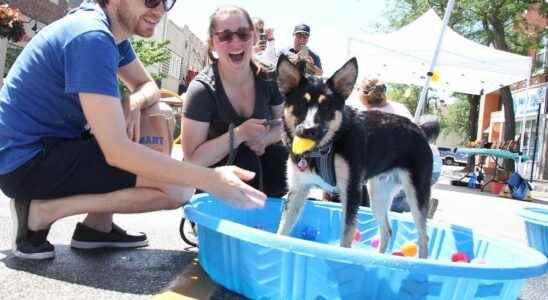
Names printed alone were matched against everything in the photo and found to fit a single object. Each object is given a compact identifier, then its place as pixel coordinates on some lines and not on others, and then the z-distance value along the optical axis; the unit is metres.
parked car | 45.56
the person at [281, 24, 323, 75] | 7.49
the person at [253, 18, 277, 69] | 6.64
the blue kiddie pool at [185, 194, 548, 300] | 2.22
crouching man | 2.55
